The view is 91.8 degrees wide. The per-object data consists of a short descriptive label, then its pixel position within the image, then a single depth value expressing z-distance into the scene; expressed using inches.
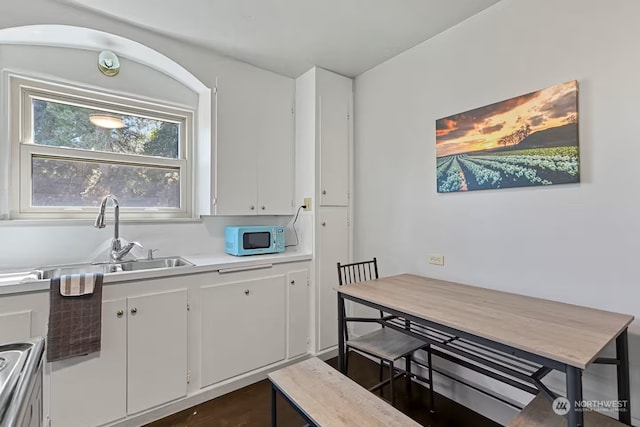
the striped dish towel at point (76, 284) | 66.4
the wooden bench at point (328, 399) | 50.4
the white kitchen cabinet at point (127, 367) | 68.4
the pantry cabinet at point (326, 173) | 111.0
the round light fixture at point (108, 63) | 91.1
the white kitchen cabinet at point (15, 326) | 61.4
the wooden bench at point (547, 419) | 46.8
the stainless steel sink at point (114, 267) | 79.8
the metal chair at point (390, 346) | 75.6
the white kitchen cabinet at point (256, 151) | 104.7
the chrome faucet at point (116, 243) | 88.7
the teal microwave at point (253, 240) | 103.4
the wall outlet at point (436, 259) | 90.9
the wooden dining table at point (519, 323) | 43.5
